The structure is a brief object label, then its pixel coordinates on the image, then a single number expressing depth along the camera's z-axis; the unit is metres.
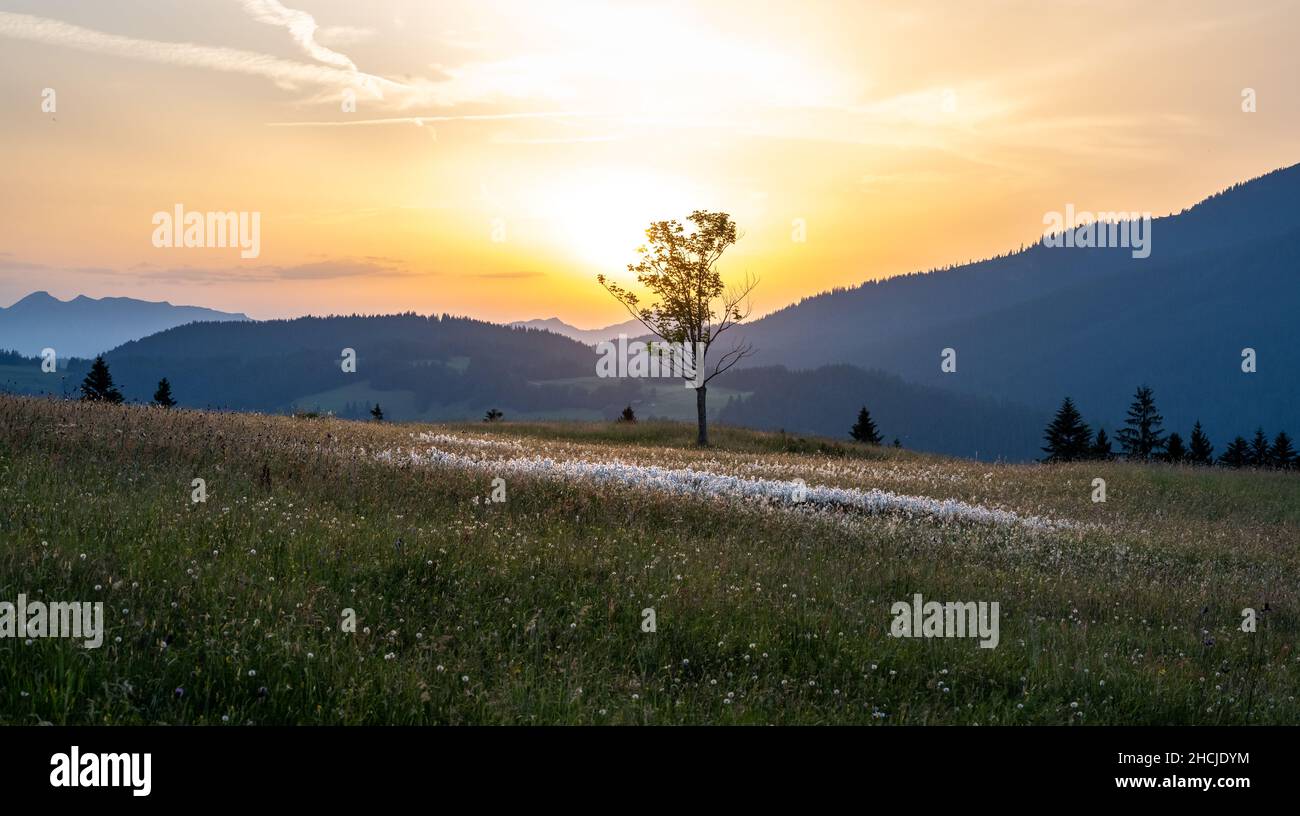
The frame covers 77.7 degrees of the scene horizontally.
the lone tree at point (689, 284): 47.72
